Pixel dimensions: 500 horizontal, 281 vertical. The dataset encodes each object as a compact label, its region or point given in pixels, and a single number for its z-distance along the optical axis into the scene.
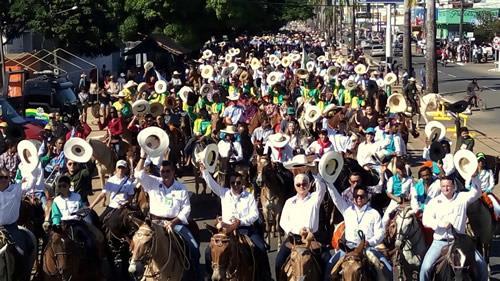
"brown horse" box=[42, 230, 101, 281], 10.34
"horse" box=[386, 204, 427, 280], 11.48
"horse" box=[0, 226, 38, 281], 10.73
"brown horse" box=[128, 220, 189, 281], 9.72
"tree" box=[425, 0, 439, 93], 39.38
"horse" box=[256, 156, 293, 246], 15.54
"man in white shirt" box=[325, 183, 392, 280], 10.38
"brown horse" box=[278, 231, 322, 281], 9.77
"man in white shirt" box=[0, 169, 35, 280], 11.16
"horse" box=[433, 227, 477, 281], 10.45
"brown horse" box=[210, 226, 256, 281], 9.96
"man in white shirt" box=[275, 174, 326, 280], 10.89
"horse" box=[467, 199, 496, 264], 13.52
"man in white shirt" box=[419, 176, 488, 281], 10.77
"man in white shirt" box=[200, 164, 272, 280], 11.07
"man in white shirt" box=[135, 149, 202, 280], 11.10
